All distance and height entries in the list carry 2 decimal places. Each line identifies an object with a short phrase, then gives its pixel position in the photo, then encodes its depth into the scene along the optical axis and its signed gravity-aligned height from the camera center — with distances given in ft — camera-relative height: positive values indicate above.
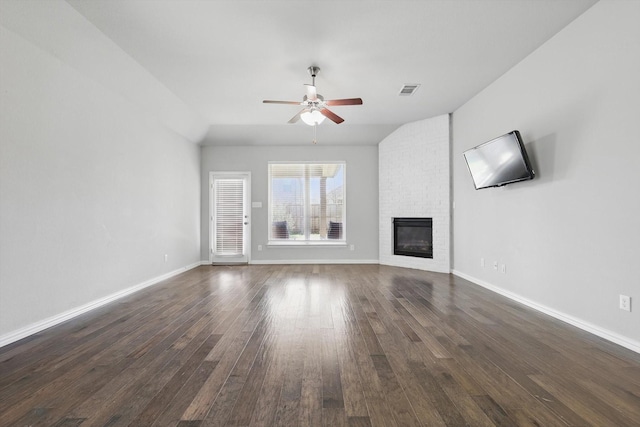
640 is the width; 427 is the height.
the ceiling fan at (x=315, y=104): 12.62 +4.76
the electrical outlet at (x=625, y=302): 8.12 -2.17
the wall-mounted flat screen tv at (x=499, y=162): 11.26 +2.31
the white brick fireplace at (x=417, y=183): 19.04 +2.37
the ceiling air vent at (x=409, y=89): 14.76 +6.33
